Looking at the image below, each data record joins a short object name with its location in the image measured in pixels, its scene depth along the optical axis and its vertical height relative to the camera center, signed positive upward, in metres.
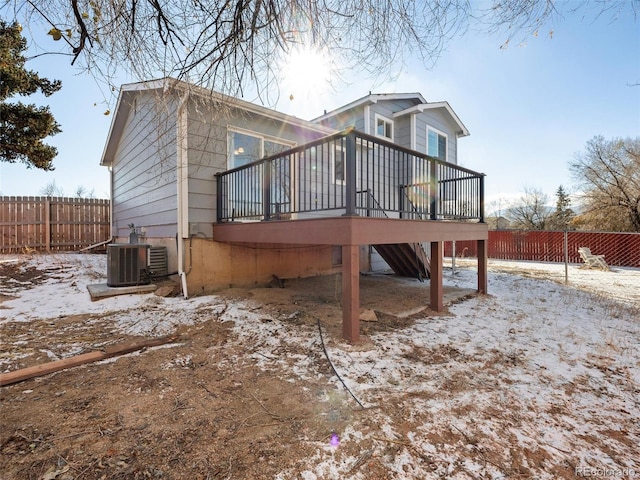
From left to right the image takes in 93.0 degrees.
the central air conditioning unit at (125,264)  5.32 -0.43
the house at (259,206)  3.61 +0.69
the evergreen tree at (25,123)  5.98 +2.76
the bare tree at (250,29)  2.73 +2.01
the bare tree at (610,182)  15.69 +3.16
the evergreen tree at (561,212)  22.54 +2.19
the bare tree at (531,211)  24.32 +2.48
